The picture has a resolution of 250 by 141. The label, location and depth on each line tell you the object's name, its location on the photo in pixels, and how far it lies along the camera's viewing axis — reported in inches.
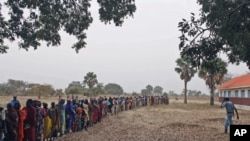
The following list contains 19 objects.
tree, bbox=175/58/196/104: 2464.3
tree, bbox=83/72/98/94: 2600.4
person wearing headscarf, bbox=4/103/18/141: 407.2
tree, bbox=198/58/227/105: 2169.4
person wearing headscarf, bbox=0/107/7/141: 389.7
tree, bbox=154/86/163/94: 6558.1
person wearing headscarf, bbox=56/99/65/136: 581.8
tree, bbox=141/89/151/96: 5182.1
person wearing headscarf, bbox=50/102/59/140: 552.1
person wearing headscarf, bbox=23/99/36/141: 454.3
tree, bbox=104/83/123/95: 5034.5
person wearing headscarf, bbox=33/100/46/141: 484.8
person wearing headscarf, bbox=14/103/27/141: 428.6
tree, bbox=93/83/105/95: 2735.2
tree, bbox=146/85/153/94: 5206.7
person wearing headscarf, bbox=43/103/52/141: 520.9
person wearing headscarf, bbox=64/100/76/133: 624.0
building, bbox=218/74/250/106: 1695.1
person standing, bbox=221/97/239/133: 648.4
